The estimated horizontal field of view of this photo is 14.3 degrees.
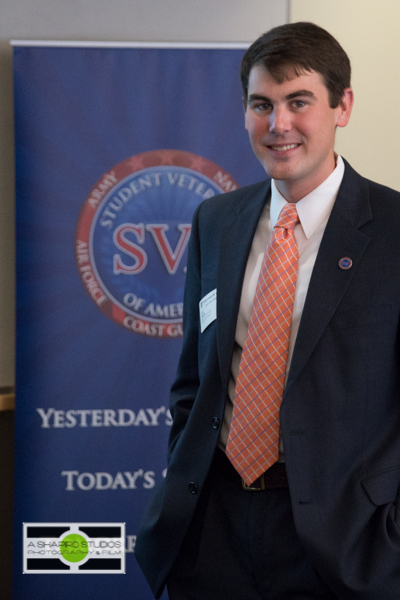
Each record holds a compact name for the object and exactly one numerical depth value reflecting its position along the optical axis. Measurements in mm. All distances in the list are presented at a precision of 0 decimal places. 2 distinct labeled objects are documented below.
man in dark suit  2290
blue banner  3477
